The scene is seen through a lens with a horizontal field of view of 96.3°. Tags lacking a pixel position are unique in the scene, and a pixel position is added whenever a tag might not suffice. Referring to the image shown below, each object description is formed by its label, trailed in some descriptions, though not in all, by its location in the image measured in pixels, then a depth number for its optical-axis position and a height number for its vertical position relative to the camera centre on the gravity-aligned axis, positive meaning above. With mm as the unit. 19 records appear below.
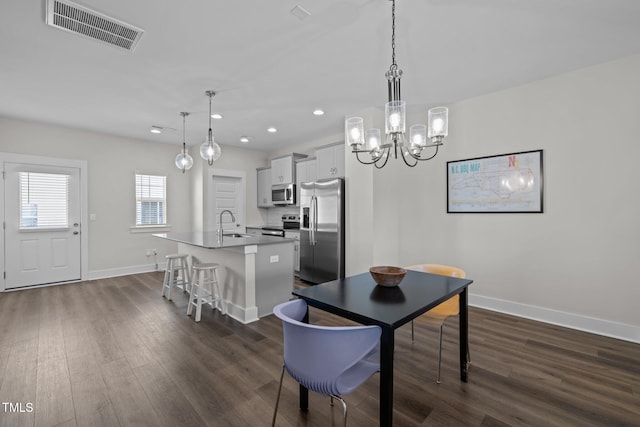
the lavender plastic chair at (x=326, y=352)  1324 -663
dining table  1343 -520
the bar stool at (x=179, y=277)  4105 -974
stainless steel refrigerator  4441 -285
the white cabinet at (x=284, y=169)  5848 +928
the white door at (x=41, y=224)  4527 -193
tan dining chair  2266 -781
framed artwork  3287 +363
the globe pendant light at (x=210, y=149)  3492 +776
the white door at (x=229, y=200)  6238 +287
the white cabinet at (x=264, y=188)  6555 +589
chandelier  1910 +589
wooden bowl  1977 -448
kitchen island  3305 -717
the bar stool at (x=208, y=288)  3348 -972
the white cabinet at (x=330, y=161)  4762 +898
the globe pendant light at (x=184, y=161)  4008 +728
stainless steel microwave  5848 +395
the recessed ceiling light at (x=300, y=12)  2080 +1486
